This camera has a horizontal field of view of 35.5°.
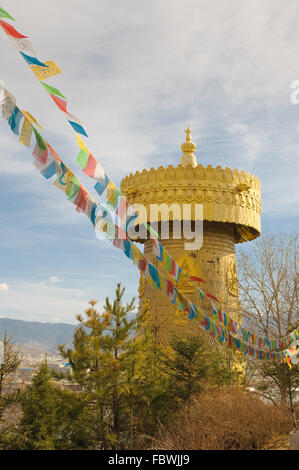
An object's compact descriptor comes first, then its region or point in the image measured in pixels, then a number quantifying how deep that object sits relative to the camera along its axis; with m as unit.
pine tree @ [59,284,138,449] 10.38
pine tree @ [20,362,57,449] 10.36
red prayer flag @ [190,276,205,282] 17.33
